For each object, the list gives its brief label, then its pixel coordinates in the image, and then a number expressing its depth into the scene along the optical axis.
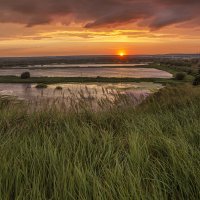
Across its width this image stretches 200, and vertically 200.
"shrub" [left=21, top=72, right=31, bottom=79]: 33.11
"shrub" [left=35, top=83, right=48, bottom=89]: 25.44
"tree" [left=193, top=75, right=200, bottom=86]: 19.34
